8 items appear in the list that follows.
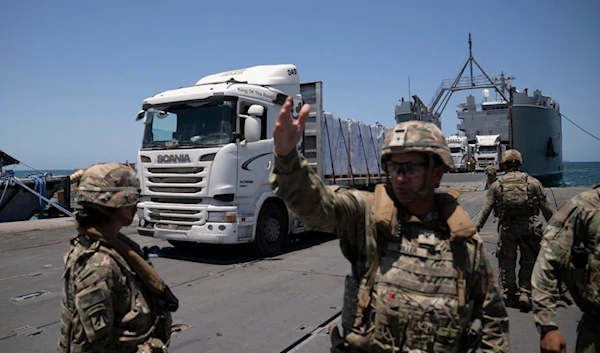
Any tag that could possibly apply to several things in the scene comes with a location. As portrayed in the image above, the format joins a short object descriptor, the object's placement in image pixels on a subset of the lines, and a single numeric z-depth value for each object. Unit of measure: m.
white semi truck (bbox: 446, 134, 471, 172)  33.28
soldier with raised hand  1.77
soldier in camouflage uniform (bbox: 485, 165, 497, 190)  8.87
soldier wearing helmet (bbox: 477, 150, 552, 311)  5.11
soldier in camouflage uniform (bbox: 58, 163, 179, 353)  1.89
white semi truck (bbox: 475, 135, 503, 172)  34.16
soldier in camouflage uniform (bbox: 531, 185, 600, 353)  2.23
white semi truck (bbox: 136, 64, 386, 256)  7.28
